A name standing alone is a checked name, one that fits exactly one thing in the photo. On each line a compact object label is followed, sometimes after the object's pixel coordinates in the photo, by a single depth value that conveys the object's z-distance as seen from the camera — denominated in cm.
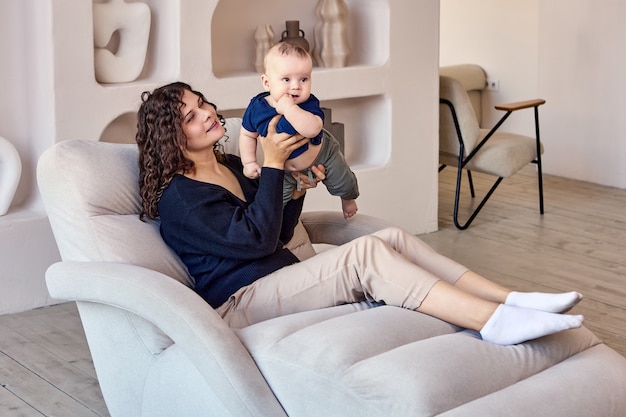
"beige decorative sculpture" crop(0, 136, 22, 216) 400
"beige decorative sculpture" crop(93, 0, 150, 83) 416
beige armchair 535
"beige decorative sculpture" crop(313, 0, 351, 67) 495
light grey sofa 232
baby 278
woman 267
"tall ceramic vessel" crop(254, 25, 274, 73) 477
